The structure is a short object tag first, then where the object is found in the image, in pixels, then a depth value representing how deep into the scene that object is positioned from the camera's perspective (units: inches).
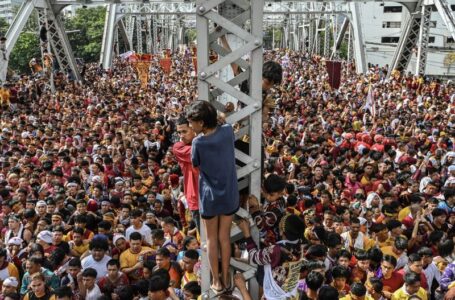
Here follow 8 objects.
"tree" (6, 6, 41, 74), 1818.4
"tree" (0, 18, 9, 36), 2062.0
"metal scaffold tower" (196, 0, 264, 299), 110.7
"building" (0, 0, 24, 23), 4356.3
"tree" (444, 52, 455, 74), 1671.6
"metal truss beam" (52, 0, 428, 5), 818.8
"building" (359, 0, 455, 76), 1761.4
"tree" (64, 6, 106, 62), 2049.7
